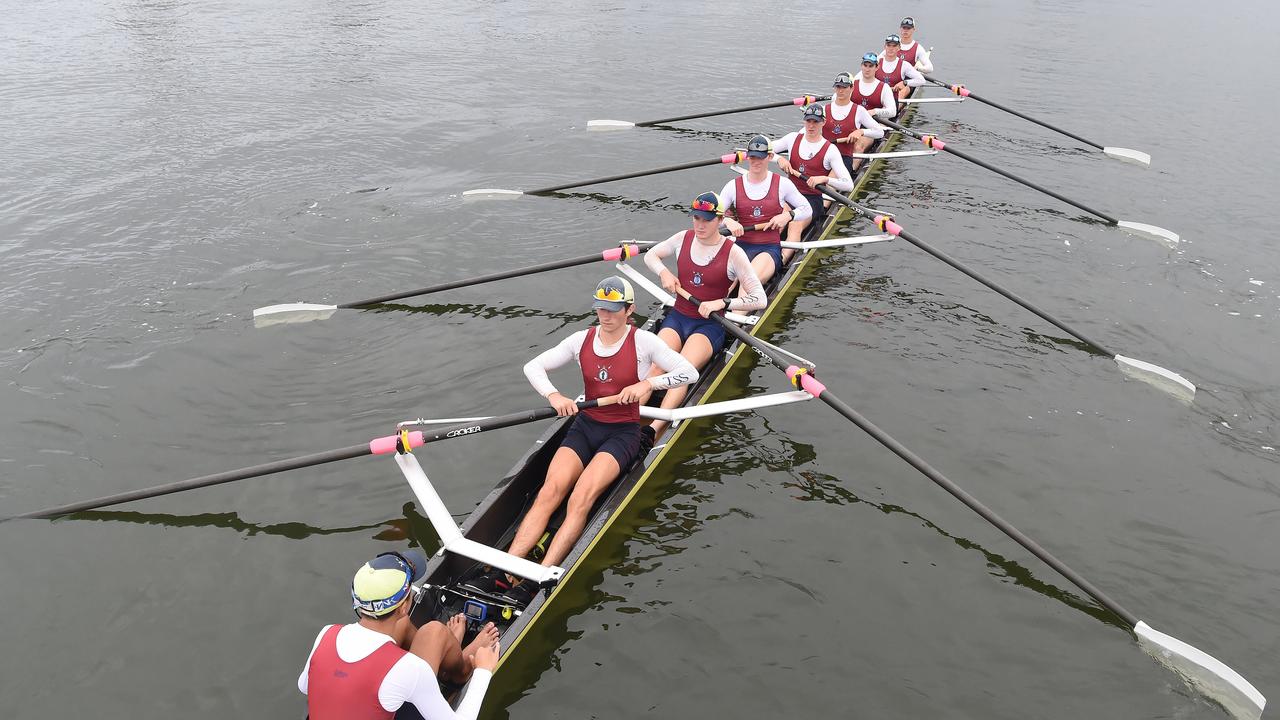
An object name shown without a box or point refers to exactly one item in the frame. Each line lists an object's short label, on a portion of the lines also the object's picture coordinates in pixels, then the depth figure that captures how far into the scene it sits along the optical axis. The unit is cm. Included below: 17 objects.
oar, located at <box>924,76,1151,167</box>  1770
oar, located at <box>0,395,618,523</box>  704
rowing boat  618
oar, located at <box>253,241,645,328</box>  1082
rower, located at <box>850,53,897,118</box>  1709
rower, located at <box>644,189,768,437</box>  921
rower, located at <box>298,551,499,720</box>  439
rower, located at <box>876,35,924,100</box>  1994
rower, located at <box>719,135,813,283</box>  1103
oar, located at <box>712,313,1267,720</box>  624
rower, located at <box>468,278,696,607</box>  704
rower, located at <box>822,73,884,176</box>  1508
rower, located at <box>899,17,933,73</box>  2092
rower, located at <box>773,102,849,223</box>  1280
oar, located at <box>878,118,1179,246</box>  1415
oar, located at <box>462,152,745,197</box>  1421
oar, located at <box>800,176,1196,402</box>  1027
